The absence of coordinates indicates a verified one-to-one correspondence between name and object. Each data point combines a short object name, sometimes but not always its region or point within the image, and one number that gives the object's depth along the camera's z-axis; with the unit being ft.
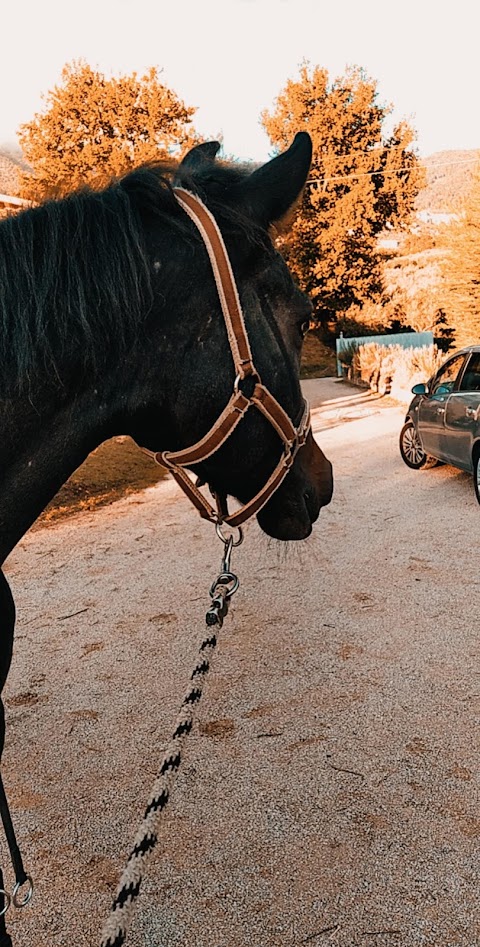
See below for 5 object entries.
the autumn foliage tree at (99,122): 85.20
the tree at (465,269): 53.62
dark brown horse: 4.31
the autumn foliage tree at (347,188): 95.25
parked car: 21.58
